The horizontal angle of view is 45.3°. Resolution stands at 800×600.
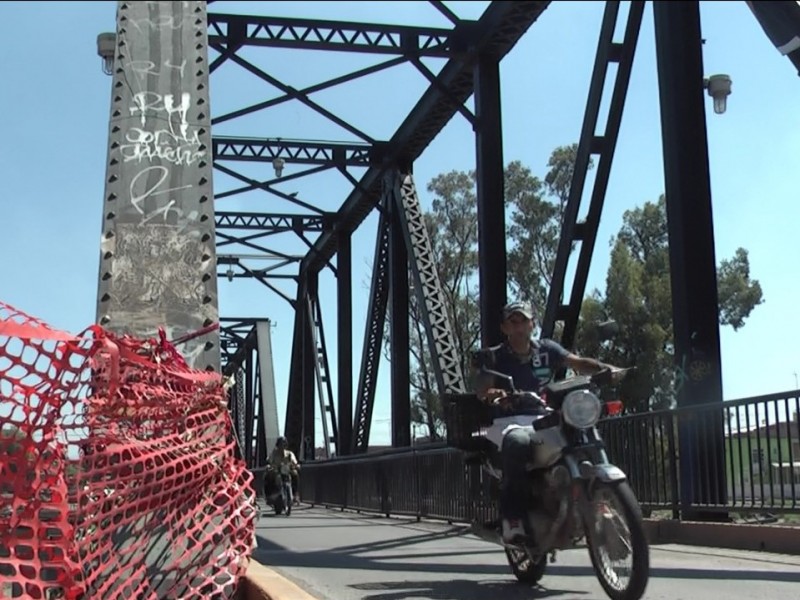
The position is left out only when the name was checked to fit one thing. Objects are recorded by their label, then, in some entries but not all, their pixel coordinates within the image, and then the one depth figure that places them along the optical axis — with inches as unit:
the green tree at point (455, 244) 1251.8
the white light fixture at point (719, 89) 385.7
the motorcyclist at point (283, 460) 700.7
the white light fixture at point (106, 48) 317.4
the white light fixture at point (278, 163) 708.0
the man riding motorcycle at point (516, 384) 190.4
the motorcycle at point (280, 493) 661.7
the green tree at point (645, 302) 1076.5
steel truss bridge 225.5
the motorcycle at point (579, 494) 162.1
